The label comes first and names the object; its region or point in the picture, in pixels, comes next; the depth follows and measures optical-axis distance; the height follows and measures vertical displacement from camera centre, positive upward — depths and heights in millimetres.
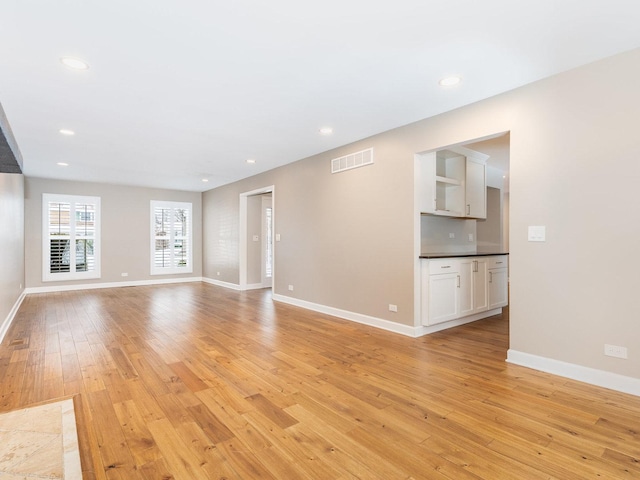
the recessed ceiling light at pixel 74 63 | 2594 +1431
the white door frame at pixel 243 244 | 7758 -74
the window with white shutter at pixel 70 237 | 7551 +103
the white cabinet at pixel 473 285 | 4430 -625
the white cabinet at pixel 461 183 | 4883 +856
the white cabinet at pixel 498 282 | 4891 -638
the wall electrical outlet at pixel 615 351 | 2506 -855
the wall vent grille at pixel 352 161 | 4559 +1158
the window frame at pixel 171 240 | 8891 +30
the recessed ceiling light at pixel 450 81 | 2898 +1431
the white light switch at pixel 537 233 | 2932 +62
